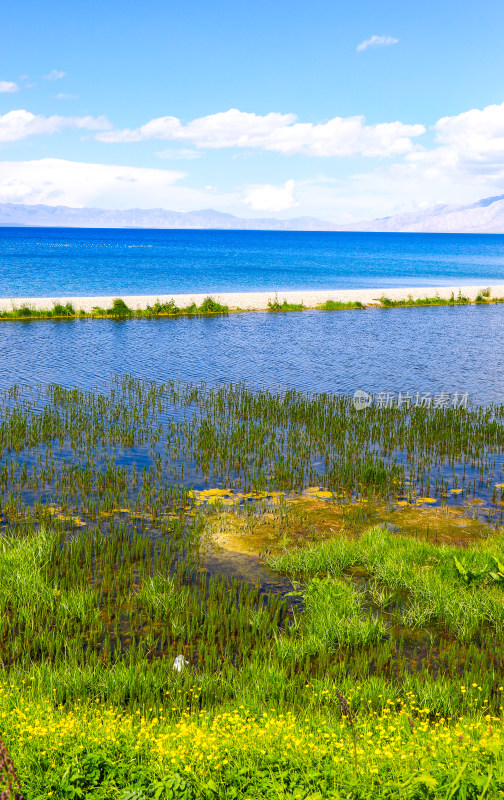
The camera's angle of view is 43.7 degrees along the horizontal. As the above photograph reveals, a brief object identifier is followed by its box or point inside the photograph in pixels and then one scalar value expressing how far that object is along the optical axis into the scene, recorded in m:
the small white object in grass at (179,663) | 9.26
